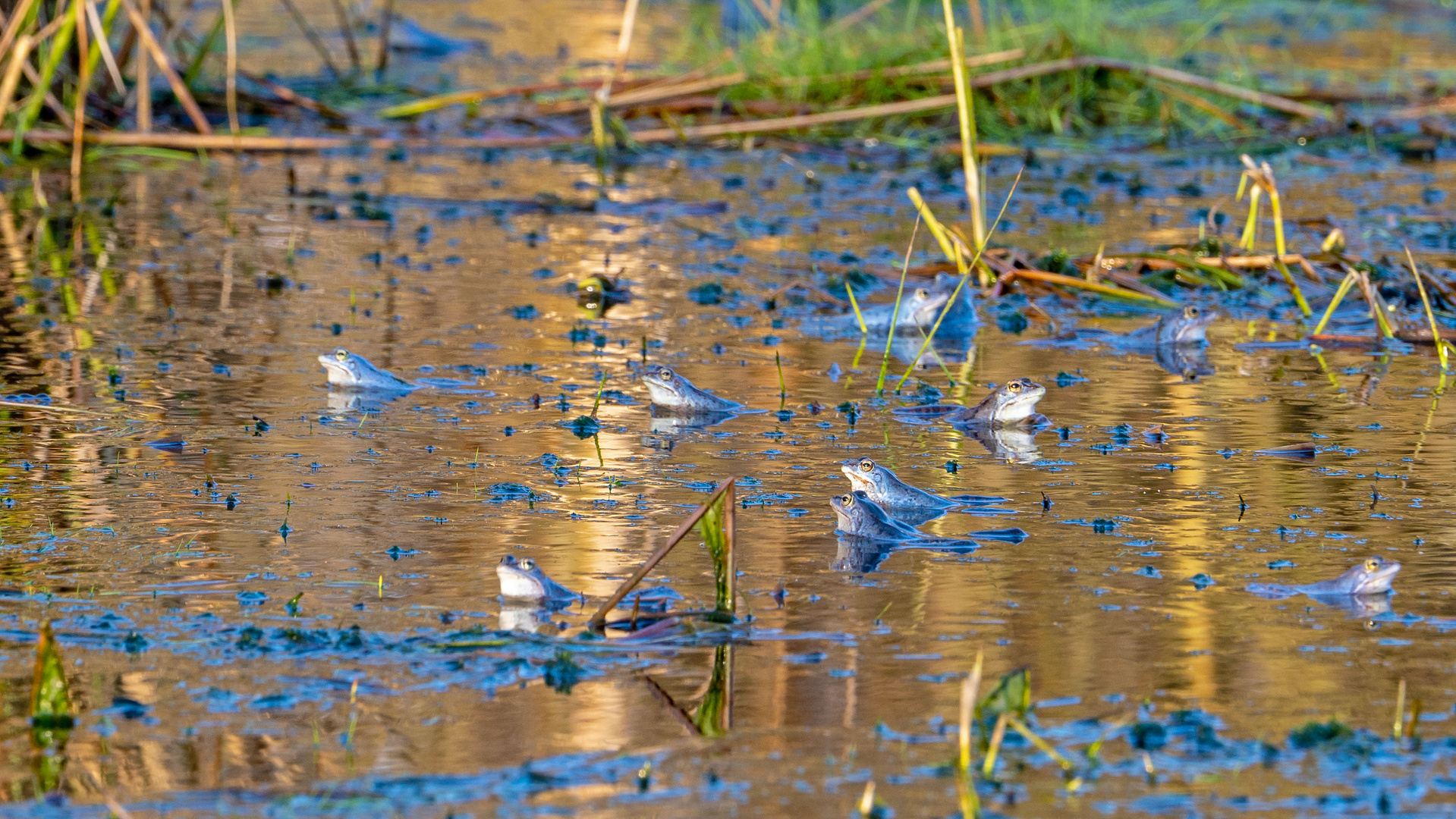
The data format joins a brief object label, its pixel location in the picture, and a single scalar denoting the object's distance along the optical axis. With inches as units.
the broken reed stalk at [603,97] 849.5
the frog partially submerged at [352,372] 490.3
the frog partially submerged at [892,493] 384.2
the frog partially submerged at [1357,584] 325.7
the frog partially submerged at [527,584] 315.6
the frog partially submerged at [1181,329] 561.6
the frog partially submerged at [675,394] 470.0
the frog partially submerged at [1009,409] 456.4
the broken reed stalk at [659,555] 293.7
